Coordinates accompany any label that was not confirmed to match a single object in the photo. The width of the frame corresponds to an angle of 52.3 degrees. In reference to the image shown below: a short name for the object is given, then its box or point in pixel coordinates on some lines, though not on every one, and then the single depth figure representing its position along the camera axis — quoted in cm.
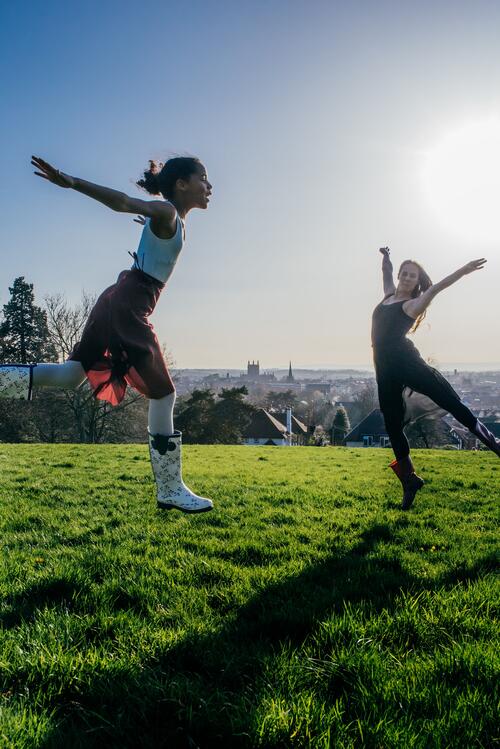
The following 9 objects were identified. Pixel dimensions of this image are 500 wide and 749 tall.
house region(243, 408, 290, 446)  6009
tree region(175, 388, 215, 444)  3869
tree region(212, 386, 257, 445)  3991
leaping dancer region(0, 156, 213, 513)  364
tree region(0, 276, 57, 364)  3381
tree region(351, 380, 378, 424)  9080
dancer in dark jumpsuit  518
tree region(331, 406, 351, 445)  6588
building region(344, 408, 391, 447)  5946
